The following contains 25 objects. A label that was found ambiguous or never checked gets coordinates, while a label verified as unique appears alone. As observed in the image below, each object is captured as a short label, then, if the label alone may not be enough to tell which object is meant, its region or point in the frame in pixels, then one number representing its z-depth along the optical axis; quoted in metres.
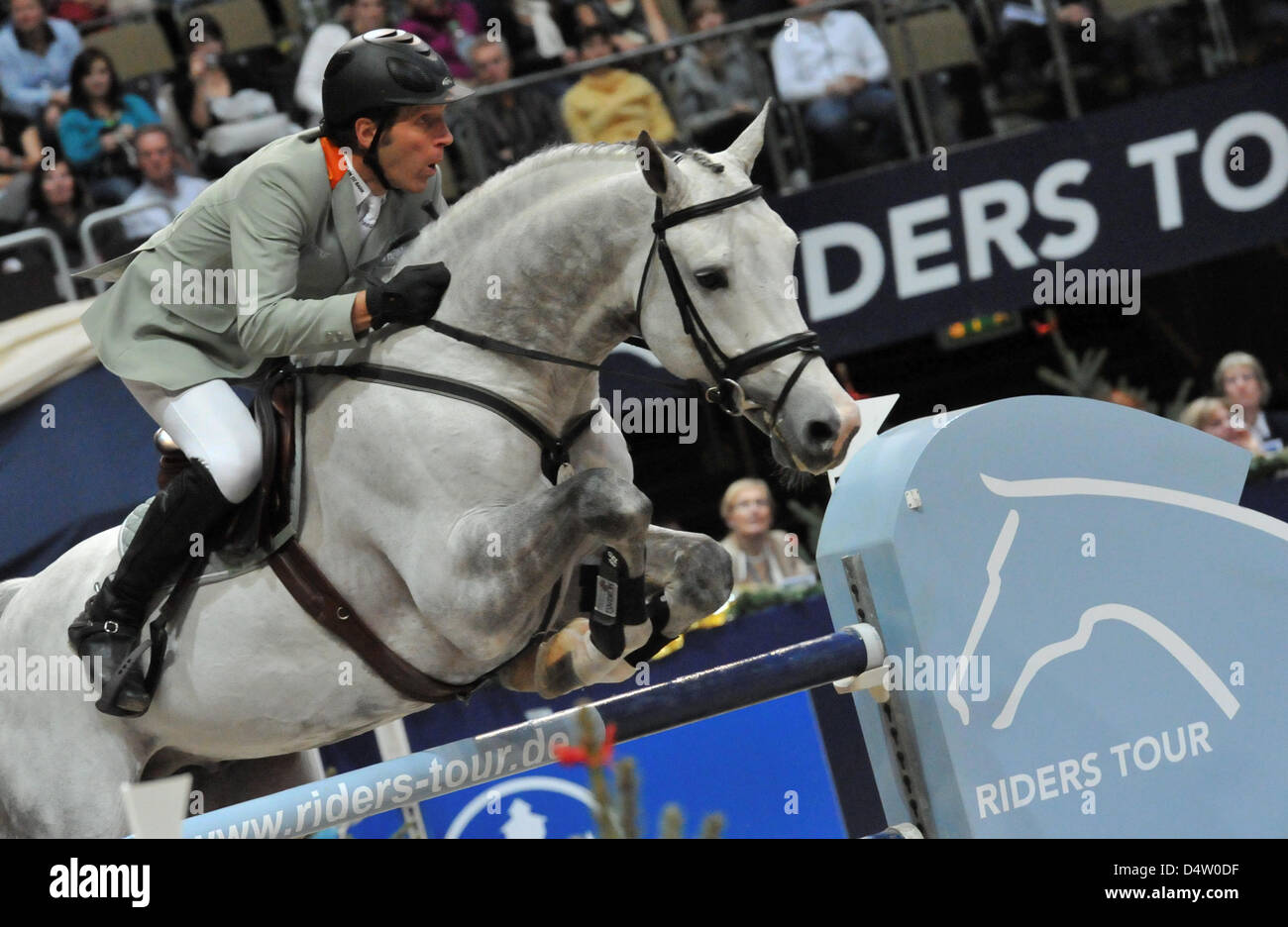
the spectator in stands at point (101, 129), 13.81
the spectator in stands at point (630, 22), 14.79
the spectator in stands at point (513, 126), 13.43
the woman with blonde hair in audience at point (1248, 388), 14.18
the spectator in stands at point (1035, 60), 14.80
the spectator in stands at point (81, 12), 15.54
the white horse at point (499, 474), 5.90
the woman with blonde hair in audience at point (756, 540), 12.67
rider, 6.17
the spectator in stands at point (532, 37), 14.70
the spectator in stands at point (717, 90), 13.87
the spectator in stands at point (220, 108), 13.79
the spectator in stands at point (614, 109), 13.52
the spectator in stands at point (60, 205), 13.48
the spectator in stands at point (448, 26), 14.73
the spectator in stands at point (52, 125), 14.20
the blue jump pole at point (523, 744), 5.23
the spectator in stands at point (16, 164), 13.71
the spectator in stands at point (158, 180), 13.20
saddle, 6.47
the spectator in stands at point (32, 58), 14.57
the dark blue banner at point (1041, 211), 14.31
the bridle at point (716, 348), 5.79
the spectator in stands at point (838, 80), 14.21
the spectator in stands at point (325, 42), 14.05
